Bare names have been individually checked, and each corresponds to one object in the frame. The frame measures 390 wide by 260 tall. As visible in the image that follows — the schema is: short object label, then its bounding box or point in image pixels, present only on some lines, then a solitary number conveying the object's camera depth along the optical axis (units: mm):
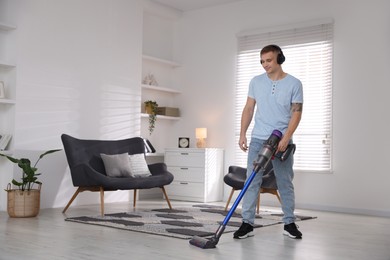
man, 3715
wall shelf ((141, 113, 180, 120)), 7182
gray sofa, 5030
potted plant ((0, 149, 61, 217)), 4930
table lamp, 7254
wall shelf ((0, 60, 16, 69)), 5338
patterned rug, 4102
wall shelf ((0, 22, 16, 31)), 5354
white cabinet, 6938
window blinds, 6344
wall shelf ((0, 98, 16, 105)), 5277
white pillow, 5773
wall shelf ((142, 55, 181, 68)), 7251
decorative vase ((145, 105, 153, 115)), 7316
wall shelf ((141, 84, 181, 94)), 7223
